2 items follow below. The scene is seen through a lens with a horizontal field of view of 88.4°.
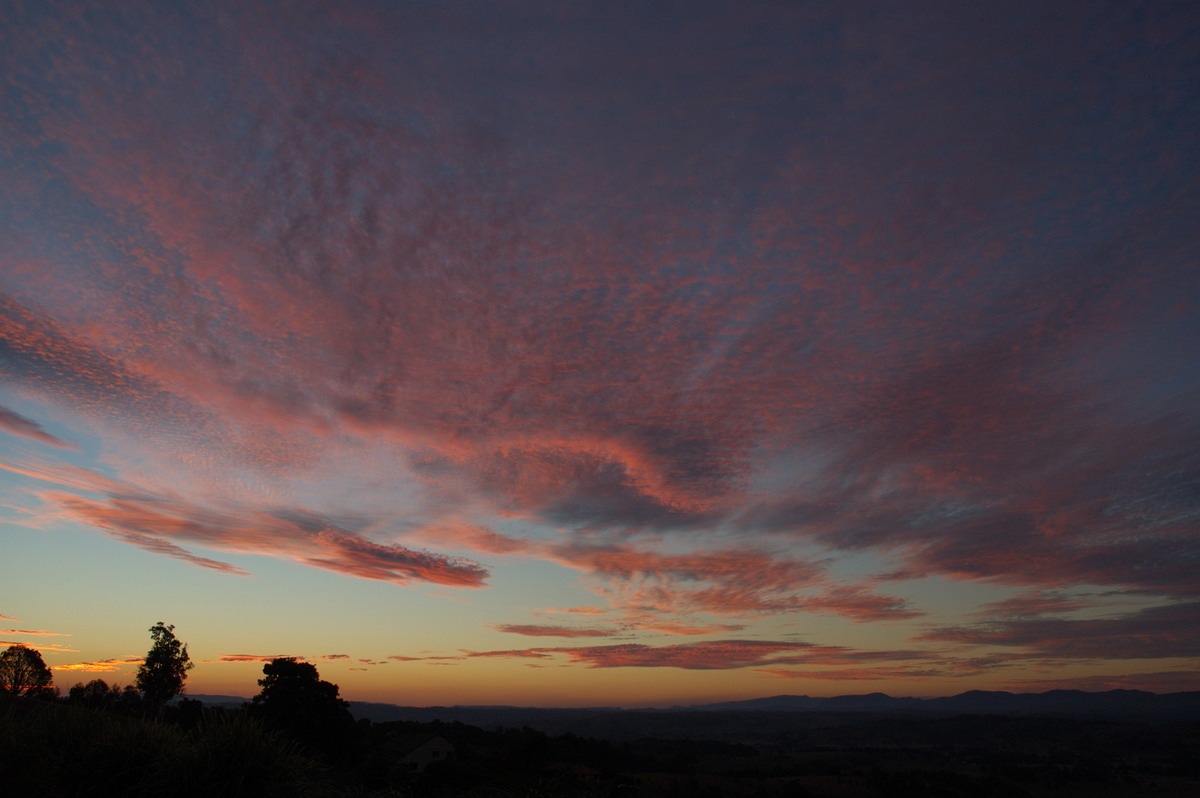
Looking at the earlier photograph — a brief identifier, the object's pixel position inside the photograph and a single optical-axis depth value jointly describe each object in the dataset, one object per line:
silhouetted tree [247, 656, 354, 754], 53.53
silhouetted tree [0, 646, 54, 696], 61.42
